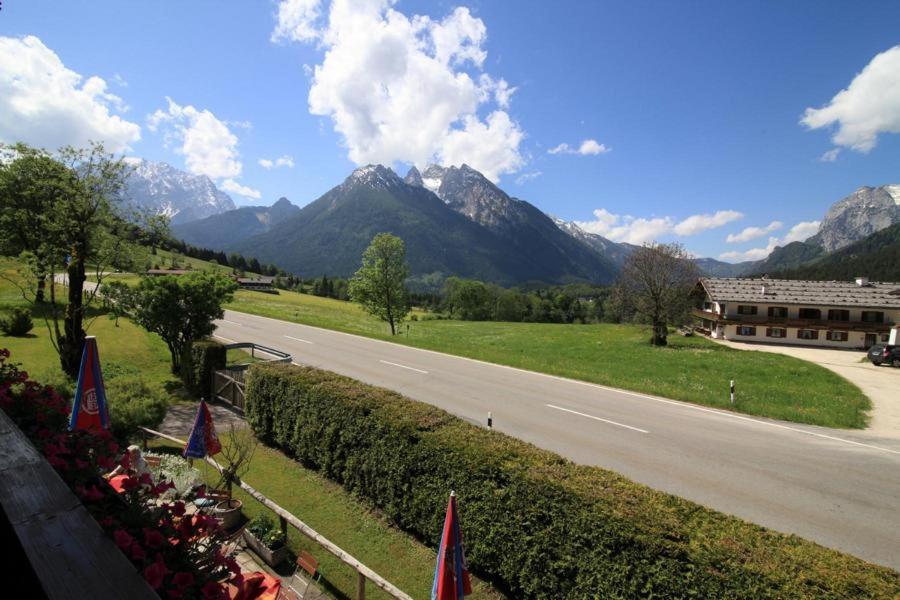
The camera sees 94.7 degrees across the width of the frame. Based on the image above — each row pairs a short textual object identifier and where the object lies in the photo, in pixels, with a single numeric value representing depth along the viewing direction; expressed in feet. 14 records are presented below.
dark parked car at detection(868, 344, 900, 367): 101.47
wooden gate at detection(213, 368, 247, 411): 52.83
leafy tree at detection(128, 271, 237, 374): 59.93
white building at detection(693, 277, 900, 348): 145.18
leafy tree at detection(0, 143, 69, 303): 56.72
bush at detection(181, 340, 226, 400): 57.36
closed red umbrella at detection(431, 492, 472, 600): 18.21
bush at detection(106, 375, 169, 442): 36.19
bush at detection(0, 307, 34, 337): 71.41
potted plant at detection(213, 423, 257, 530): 27.99
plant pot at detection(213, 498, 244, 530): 27.82
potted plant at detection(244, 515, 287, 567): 25.91
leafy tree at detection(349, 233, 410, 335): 143.02
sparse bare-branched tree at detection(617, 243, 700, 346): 127.13
